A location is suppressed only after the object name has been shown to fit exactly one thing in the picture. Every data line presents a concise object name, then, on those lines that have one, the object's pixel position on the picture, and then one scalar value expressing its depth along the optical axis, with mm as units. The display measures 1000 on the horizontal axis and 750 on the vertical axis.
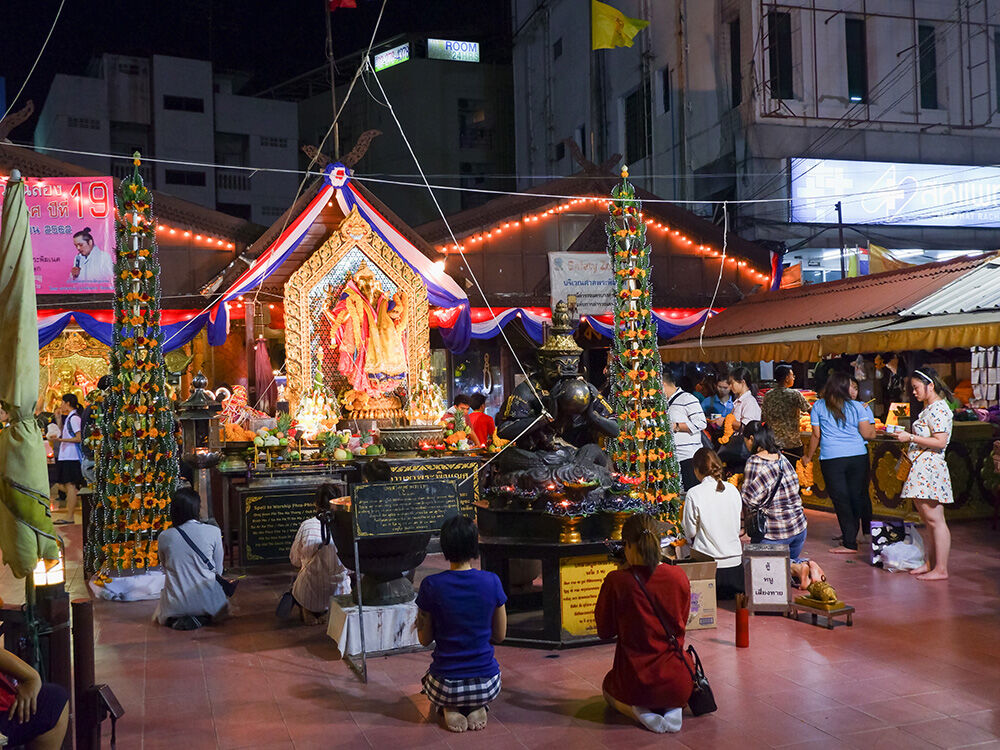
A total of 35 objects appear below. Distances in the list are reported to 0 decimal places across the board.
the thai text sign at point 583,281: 17062
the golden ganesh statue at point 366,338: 13008
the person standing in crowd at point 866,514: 9203
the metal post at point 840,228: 18516
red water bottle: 5875
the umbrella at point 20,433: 3840
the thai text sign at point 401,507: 5562
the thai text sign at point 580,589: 5914
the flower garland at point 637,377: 8109
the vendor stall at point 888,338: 10234
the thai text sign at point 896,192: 20938
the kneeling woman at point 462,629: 4555
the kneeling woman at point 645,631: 4496
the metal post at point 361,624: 5410
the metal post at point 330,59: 12953
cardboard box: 6277
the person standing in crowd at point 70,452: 11852
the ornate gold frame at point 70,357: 16172
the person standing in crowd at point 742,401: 10172
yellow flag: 18078
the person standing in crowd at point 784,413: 10148
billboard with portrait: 14555
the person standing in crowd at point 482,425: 11844
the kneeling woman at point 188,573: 6785
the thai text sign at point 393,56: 31531
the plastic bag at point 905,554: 7910
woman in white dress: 7500
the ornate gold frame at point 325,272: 12789
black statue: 6109
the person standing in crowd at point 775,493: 7109
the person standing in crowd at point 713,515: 6699
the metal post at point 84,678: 3787
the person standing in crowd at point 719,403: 11227
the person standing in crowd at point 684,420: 9234
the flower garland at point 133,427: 8164
